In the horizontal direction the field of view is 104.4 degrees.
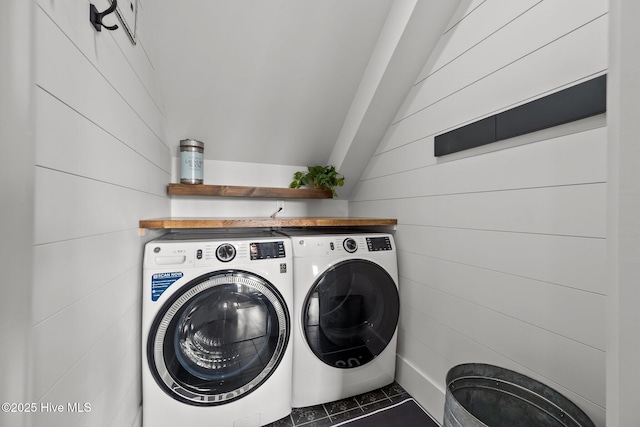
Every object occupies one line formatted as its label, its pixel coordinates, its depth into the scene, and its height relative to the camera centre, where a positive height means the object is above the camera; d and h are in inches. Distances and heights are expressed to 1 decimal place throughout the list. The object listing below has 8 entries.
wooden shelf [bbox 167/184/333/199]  67.2 +6.4
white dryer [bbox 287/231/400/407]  51.8 -22.3
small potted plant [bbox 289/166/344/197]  76.6 +11.3
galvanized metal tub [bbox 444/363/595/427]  29.5 -24.8
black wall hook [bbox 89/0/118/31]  27.0 +21.8
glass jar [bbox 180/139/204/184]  65.5 +13.9
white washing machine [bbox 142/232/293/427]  42.6 -22.0
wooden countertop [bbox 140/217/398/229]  46.2 -1.9
